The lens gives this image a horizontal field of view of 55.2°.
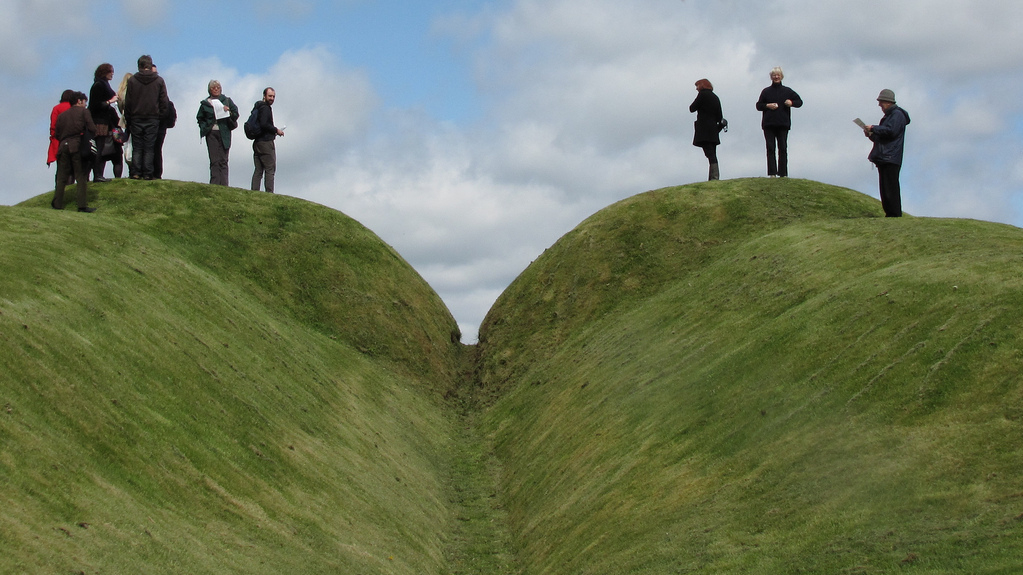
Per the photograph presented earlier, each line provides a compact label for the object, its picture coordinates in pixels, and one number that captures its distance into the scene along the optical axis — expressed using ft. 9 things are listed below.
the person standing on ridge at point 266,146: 125.29
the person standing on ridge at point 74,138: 93.61
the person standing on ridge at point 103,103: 104.99
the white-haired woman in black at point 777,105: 118.32
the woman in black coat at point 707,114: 127.13
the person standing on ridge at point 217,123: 121.19
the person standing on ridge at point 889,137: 94.58
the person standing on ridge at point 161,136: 113.25
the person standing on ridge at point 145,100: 109.60
